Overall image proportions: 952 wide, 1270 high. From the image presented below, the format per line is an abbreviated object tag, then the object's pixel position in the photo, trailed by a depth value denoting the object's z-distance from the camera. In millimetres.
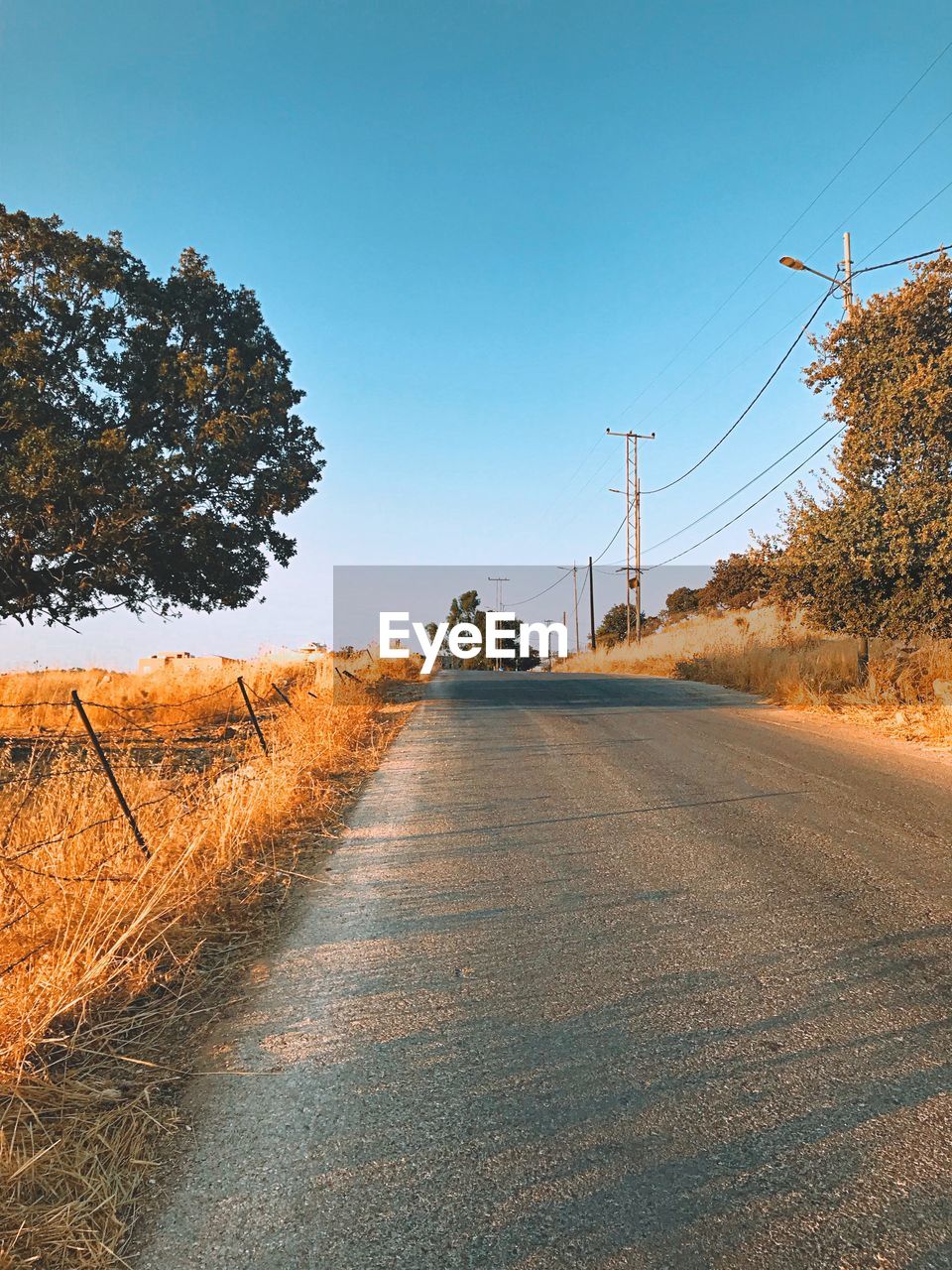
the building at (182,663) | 21250
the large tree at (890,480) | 10320
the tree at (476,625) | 64125
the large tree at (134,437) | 11727
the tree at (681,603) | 54562
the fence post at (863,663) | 13180
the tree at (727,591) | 42188
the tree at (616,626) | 55909
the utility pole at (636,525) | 36906
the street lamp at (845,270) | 13133
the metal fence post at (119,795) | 4817
